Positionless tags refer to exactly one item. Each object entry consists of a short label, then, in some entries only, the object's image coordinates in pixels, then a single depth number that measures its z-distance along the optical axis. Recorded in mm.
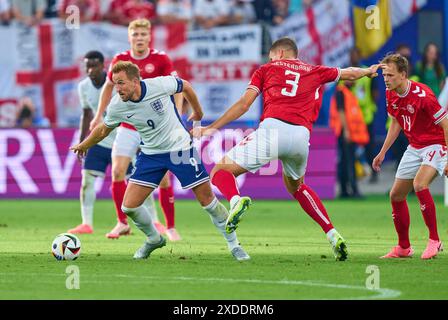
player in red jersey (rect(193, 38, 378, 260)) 10672
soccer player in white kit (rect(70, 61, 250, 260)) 10906
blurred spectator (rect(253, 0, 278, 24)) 22953
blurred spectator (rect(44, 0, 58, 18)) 22828
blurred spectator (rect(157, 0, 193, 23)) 22828
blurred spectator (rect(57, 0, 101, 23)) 22625
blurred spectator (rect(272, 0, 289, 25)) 22672
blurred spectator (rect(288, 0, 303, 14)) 22891
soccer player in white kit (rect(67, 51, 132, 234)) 14797
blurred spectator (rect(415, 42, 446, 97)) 20828
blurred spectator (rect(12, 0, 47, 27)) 22375
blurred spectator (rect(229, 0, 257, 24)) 23047
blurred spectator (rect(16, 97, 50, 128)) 21812
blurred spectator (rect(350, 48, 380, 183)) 22266
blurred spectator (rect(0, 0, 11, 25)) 22489
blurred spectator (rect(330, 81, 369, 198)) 20703
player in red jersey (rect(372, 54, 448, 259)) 11211
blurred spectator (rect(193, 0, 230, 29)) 22766
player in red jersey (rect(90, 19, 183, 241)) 13625
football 11070
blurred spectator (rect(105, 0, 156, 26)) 22641
